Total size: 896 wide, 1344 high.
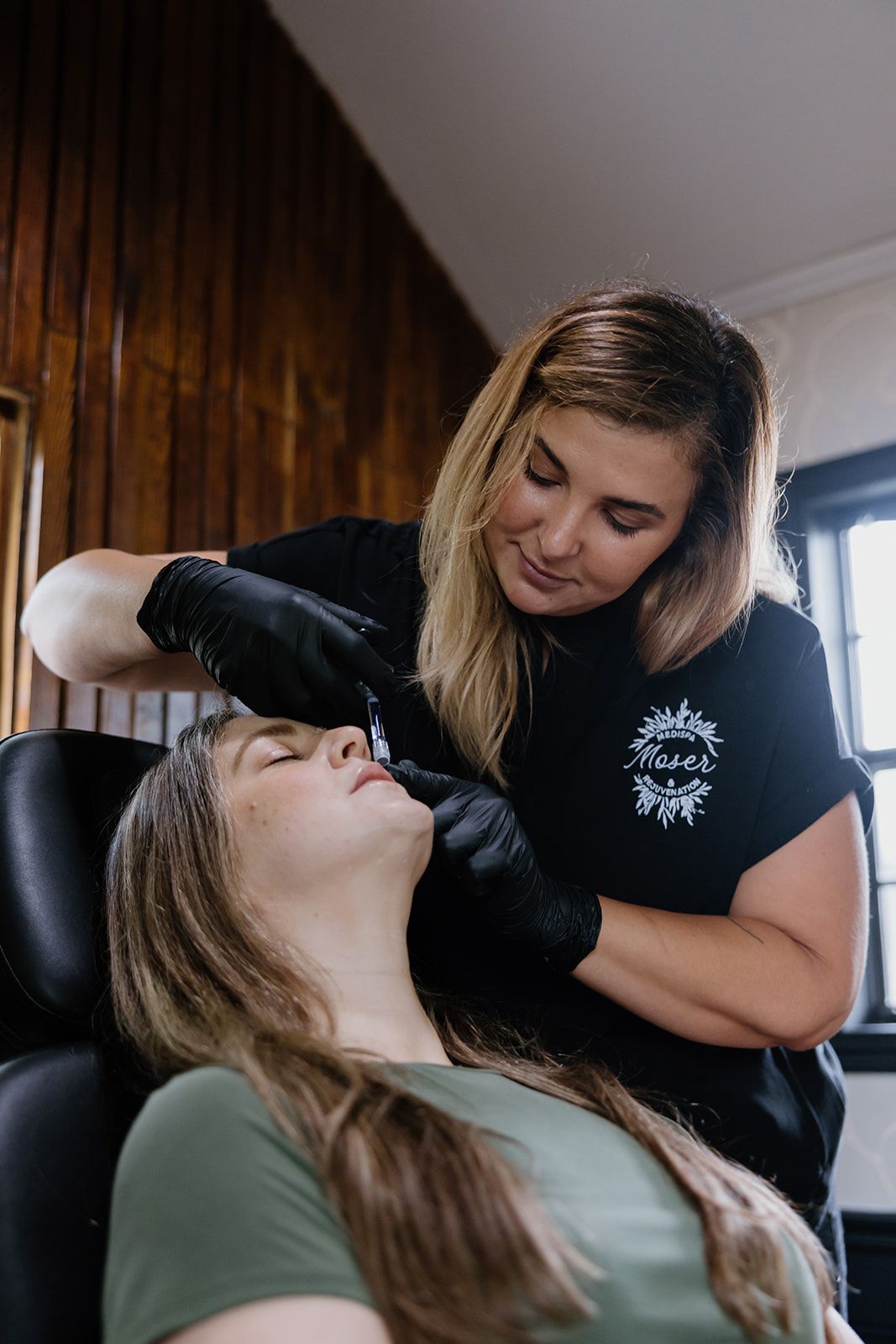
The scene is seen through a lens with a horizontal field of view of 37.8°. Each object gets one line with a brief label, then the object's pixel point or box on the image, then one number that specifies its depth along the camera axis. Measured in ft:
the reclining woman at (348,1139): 2.78
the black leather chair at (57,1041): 3.51
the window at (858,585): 10.08
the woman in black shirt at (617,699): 4.57
